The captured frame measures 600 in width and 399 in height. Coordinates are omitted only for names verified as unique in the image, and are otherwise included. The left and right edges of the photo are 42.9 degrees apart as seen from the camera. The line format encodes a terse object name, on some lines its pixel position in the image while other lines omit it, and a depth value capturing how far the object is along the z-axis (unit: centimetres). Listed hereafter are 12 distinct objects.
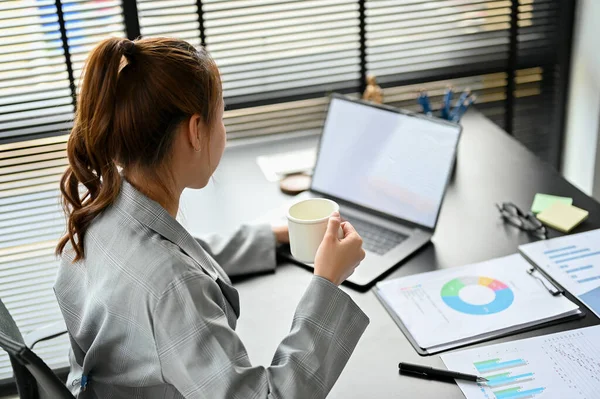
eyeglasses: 174
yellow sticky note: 174
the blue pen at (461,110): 213
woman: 112
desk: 138
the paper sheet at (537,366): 126
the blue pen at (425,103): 213
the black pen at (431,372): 130
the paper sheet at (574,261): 152
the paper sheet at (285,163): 213
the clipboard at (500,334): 140
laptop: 172
